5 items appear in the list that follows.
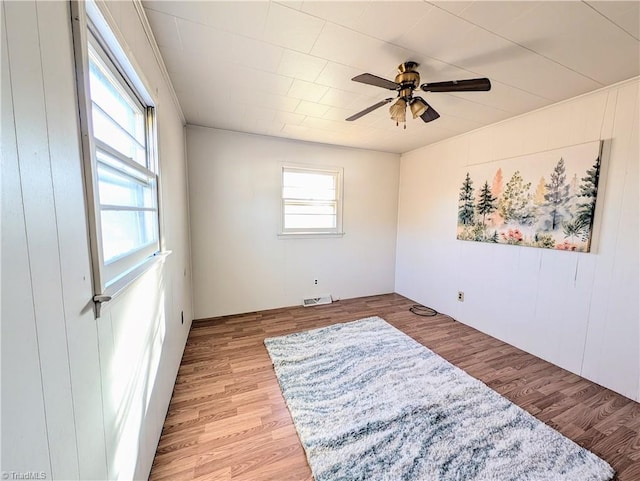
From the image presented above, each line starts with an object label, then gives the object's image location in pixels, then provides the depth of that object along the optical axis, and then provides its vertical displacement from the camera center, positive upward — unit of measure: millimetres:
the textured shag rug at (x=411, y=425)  1354 -1359
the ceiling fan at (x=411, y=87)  1574 +901
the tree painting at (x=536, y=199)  2115 +250
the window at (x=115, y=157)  773 +243
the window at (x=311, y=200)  3627 +275
